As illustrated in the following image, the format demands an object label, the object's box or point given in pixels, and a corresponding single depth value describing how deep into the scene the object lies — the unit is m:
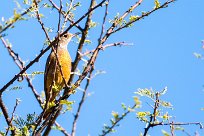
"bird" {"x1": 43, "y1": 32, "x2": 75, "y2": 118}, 12.05
